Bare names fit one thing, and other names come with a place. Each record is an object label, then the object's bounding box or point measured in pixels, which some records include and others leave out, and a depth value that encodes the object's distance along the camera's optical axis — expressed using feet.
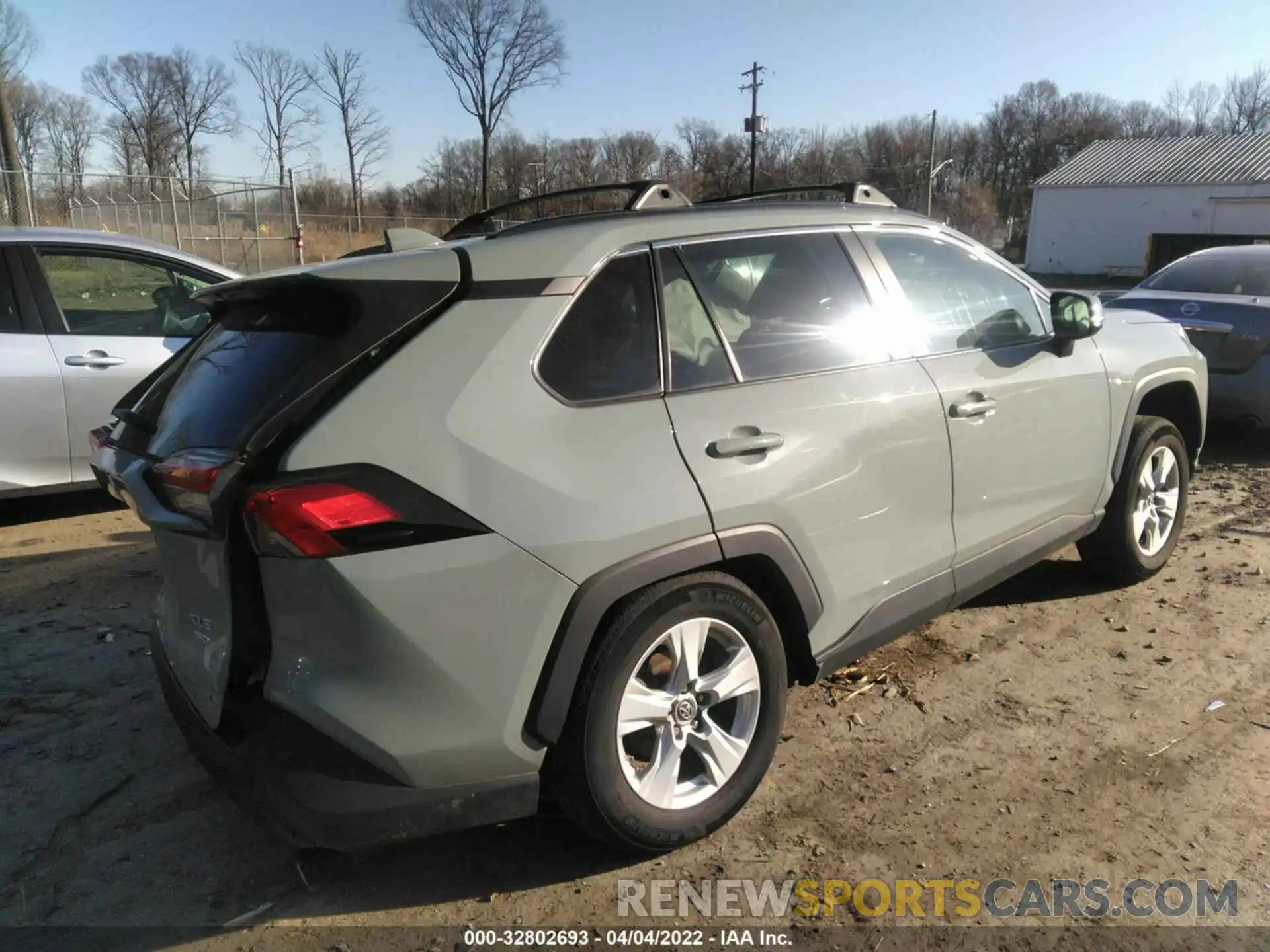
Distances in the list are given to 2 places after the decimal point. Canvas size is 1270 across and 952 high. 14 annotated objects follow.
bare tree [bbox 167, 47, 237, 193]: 226.58
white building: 132.36
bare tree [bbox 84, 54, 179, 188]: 217.36
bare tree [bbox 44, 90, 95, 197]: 211.61
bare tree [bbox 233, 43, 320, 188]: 208.95
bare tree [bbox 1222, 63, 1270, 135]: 260.21
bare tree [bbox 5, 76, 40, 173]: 200.44
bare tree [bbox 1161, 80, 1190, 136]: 266.16
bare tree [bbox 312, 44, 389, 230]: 203.31
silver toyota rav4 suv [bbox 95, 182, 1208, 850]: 6.86
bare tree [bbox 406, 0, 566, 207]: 180.75
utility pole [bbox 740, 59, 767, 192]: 153.49
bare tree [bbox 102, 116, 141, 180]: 206.69
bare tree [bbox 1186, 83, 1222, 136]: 261.85
